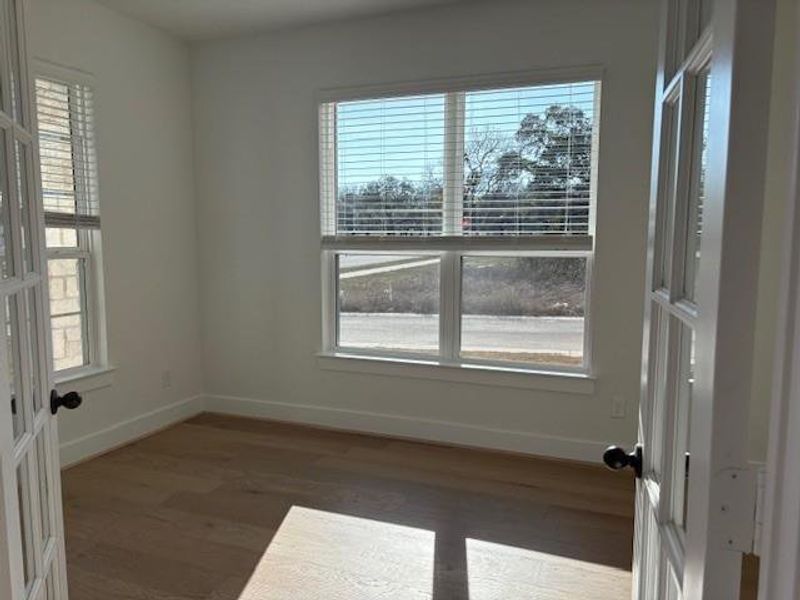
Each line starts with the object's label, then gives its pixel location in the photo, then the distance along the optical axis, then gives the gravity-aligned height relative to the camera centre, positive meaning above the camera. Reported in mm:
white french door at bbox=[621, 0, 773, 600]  634 -58
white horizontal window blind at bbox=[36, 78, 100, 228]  3139 +506
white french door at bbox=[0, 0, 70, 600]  1291 -199
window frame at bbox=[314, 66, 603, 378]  3279 -1
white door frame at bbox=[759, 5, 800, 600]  573 -192
